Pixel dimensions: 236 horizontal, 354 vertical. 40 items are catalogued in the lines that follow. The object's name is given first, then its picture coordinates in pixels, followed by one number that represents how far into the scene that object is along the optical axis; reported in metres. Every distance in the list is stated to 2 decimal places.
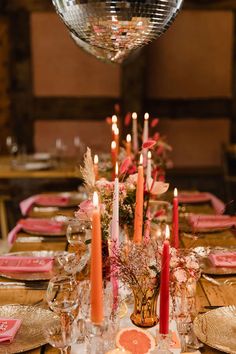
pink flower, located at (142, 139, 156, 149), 1.88
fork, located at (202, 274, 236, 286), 1.97
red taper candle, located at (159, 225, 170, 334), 1.30
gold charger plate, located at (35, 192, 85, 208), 3.21
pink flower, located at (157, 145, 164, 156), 2.92
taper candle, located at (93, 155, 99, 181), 2.17
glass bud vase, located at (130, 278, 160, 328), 1.55
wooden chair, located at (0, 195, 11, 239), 4.58
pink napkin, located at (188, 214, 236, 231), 2.64
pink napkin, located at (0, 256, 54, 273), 2.07
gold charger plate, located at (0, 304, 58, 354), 1.50
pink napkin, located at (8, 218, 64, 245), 2.63
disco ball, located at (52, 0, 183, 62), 1.66
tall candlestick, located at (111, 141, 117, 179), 2.14
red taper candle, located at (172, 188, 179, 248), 1.76
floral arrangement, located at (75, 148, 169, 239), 1.81
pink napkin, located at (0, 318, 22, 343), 1.53
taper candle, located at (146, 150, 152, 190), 2.09
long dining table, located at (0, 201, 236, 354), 1.79
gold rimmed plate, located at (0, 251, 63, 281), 2.00
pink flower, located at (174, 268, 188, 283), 1.47
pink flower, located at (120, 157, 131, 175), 1.95
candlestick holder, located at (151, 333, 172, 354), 1.33
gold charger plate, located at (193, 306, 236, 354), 1.51
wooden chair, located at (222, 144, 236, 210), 4.65
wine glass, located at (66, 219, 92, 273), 1.90
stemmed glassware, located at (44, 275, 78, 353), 1.41
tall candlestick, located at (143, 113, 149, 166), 2.24
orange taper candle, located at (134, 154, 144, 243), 1.74
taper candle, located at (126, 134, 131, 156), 2.39
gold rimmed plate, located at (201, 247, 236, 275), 2.06
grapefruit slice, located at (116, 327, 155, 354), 1.43
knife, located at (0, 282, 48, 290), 1.95
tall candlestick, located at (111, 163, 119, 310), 1.55
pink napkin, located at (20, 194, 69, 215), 3.18
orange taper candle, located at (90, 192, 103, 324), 1.25
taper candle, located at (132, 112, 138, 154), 2.55
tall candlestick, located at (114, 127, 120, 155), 2.15
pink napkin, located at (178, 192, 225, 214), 3.21
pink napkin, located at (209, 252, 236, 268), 2.11
